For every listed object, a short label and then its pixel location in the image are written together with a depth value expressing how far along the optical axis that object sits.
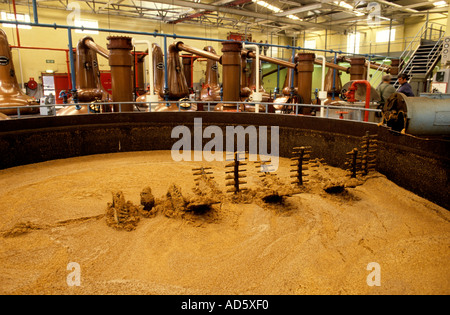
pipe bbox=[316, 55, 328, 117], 7.89
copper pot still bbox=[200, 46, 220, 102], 13.04
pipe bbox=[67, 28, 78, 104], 7.57
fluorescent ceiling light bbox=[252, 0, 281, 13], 19.71
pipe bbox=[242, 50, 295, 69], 10.39
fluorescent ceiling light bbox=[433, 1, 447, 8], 18.80
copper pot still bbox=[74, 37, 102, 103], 9.59
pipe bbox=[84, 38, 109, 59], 9.07
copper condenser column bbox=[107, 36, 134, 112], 7.68
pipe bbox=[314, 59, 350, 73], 11.24
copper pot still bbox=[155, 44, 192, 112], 10.02
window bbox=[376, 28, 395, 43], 23.22
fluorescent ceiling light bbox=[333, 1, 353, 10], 17.48
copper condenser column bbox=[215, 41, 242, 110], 8.71
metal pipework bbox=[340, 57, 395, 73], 13.96
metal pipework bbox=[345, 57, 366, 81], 12.43
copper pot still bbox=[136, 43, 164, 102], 11.02
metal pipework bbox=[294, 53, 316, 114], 9.23
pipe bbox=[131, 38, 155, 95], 7.21
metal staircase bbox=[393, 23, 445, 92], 14.58
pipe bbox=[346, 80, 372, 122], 6.43
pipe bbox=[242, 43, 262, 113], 8.05
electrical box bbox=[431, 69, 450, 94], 10.18
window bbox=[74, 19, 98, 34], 17.50
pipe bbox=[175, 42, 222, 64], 9.97
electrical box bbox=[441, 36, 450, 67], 10.89
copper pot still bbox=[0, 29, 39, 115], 9.18
